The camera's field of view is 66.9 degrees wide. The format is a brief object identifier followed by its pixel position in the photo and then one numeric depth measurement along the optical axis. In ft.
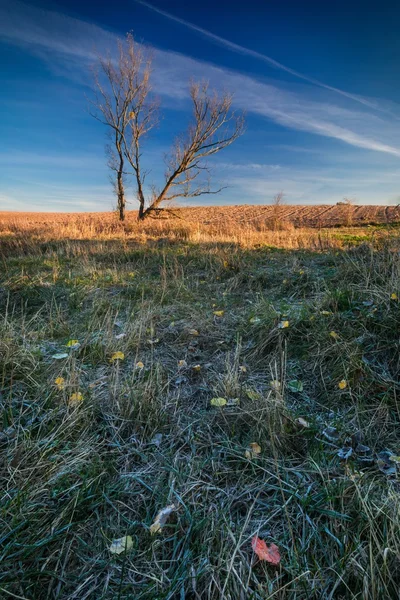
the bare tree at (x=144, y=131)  49.93
